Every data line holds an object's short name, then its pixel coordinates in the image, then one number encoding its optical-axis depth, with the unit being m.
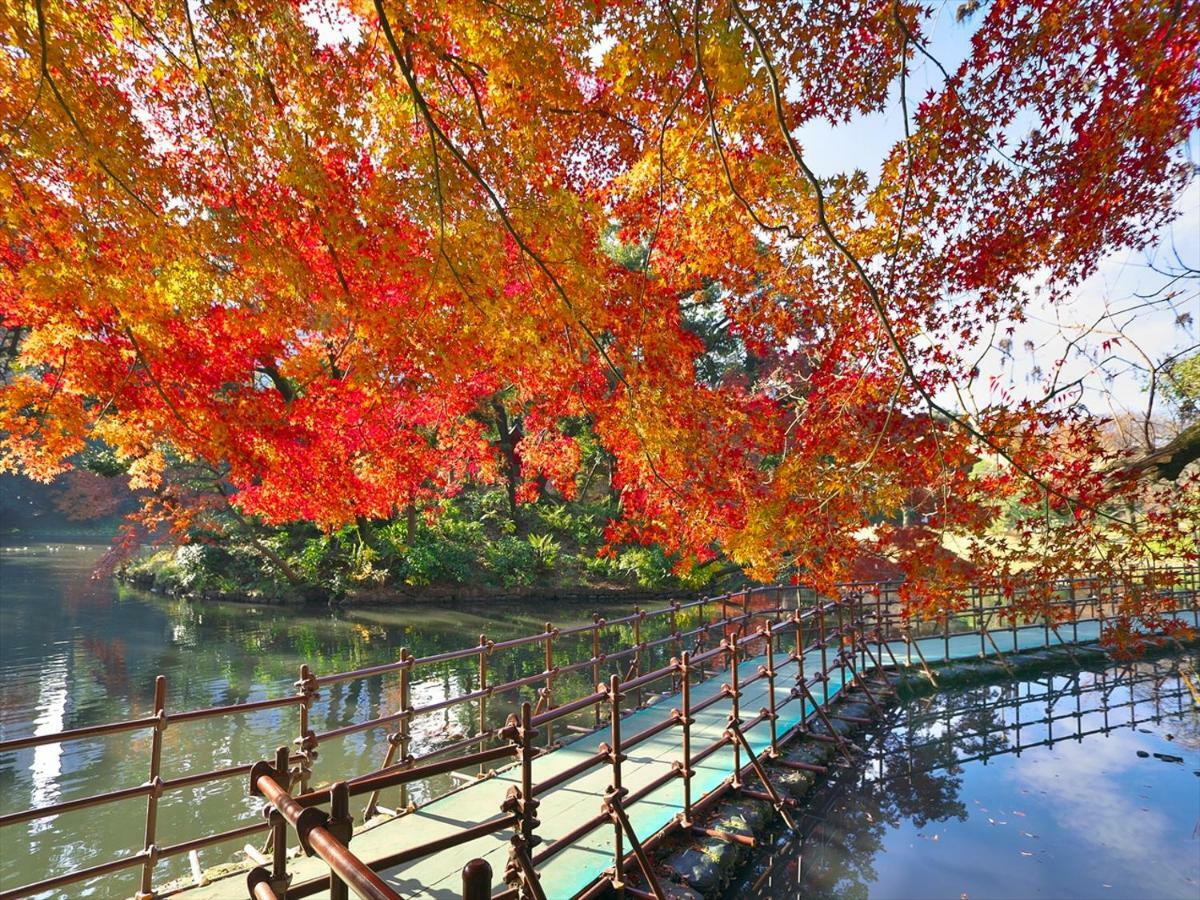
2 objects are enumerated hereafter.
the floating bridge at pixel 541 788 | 2.54
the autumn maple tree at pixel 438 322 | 6.06
